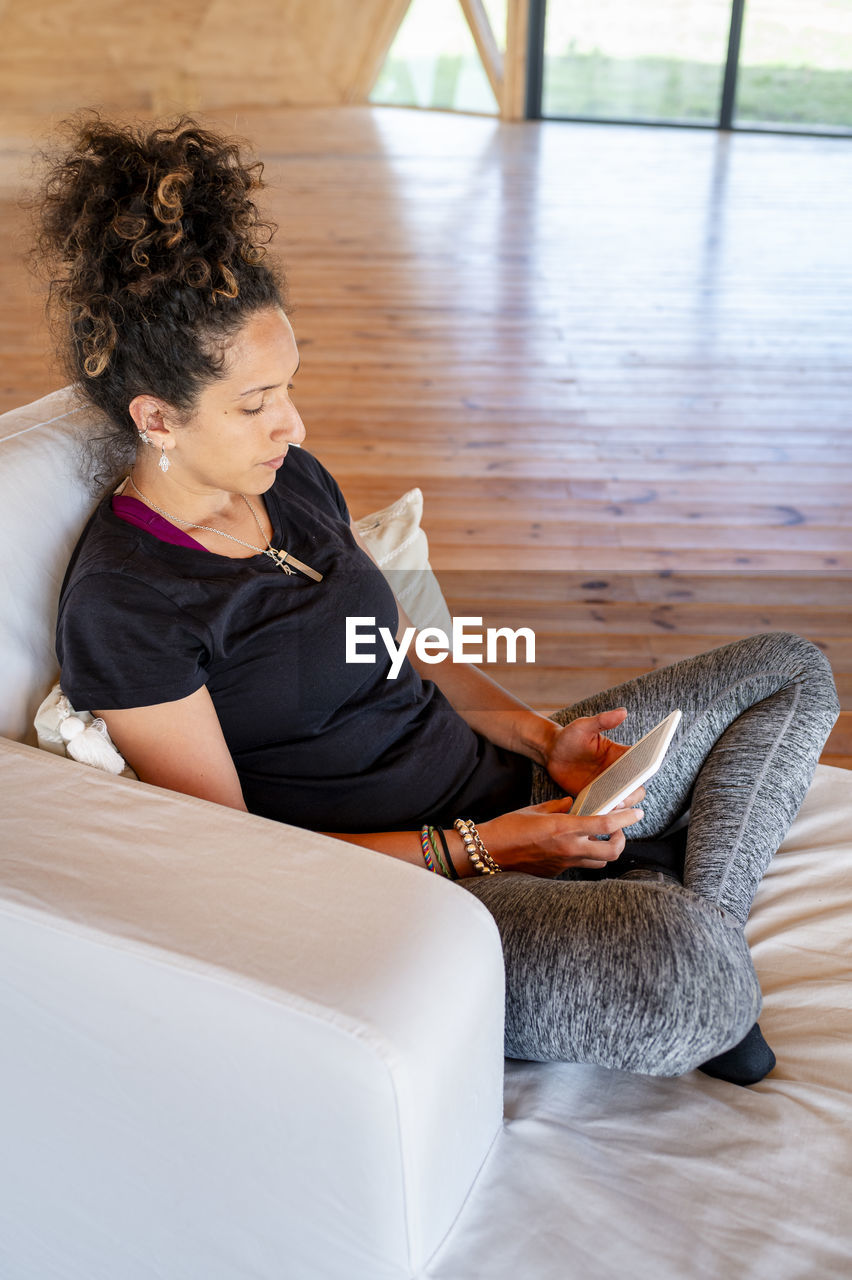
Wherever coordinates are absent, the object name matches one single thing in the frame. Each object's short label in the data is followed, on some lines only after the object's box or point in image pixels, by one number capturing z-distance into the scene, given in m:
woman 1.04
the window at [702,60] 7.07
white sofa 0.81
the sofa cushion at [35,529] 1.20
